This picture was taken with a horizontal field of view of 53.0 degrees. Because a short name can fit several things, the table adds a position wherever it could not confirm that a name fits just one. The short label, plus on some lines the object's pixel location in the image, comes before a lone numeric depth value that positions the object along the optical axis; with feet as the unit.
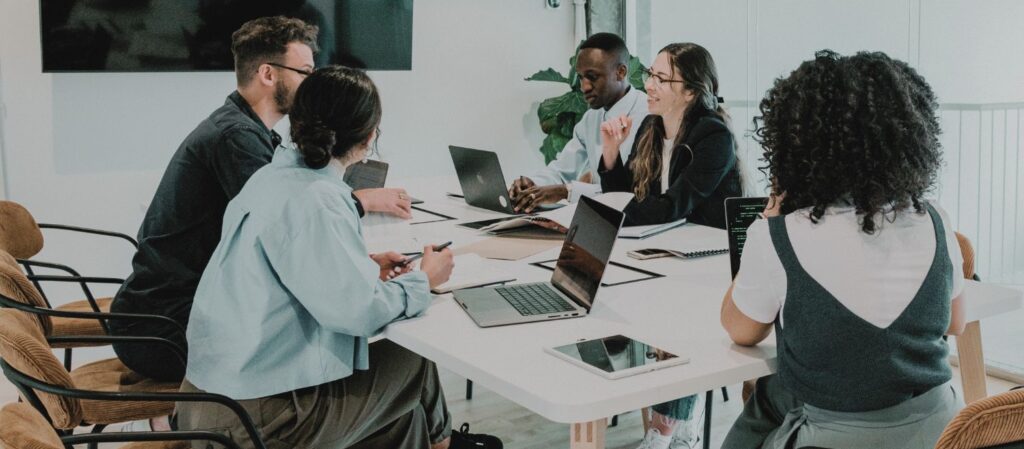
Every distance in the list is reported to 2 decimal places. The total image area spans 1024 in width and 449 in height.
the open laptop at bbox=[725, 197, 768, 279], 8.02
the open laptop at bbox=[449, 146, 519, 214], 11.71
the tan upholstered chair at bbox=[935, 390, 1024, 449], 4.30
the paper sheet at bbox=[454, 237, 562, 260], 9.45
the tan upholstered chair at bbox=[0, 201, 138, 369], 10.24
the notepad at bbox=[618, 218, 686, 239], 10.19
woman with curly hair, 5.64
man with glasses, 8.95
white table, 5.63
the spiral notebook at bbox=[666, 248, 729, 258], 9.12
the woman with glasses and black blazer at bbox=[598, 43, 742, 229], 10.54
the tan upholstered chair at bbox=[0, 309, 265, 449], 6.17
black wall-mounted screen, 13.97
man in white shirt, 14.49
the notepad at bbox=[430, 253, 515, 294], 8.05
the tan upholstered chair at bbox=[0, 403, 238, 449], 4.47
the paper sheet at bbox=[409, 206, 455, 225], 11.64
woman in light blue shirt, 6.83
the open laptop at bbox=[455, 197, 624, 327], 7.14
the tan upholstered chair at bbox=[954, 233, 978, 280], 8.74
